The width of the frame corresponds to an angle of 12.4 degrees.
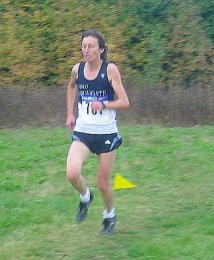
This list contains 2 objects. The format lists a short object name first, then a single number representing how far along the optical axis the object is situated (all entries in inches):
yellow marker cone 484.1
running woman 350.1
